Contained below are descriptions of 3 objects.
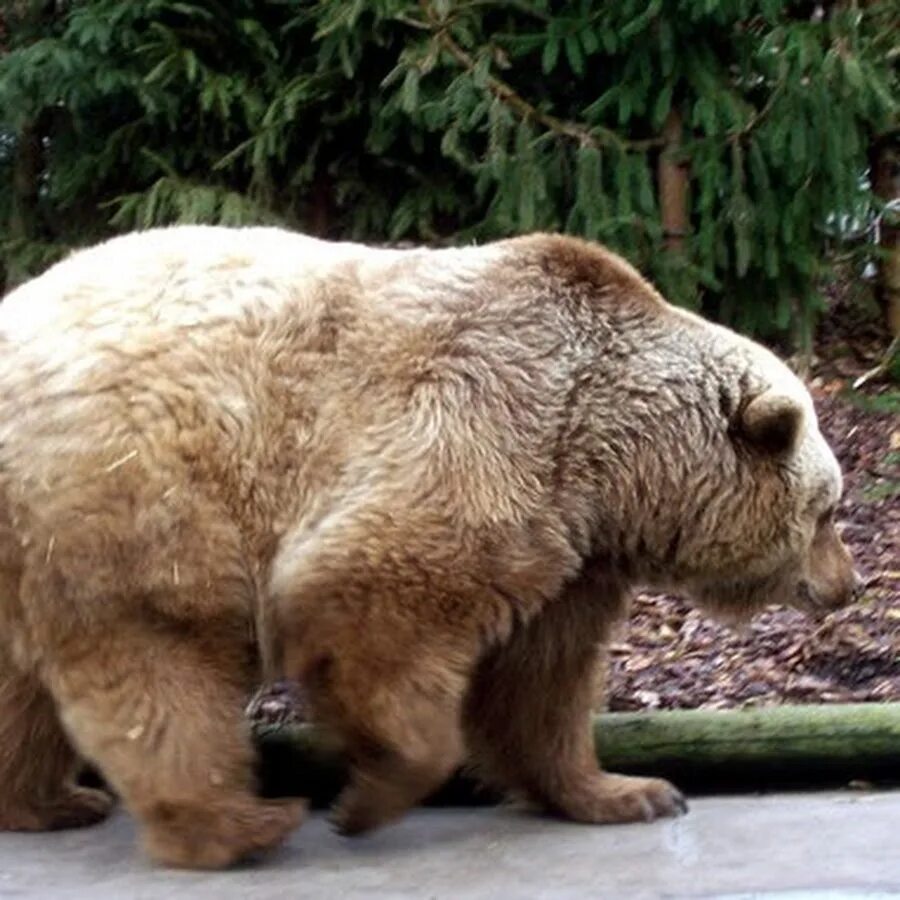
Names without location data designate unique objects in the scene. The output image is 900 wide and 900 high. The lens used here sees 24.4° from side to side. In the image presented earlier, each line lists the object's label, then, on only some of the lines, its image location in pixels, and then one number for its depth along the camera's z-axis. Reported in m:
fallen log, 5.53
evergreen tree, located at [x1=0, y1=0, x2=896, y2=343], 8.66
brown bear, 4.72
